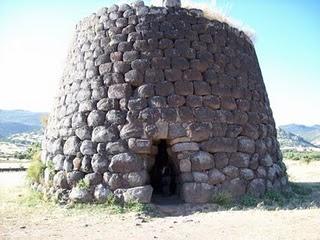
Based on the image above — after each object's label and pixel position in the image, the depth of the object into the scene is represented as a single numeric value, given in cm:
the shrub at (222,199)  607
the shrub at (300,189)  740
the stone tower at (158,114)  614
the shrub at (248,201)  616
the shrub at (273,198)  636
